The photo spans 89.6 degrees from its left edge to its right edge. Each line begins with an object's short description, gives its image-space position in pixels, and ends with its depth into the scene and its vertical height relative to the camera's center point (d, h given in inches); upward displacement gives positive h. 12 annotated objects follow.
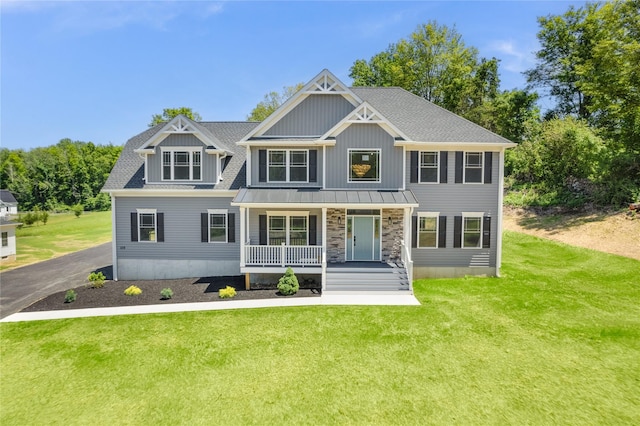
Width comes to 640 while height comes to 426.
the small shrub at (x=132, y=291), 557.9 -159.6
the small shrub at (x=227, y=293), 540.1 -157.9
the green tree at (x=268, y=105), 1669.5 +496.8
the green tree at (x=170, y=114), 1763.0 +481.5
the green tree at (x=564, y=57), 1401.3 +647.3
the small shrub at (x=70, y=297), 532.6 -162.1
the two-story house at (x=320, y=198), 594.2 +2.2
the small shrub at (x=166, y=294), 537.6 -158.5
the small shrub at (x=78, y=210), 2009.1 -73.3
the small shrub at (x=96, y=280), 603.3 -152.7
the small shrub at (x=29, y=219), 1411.2 -87.8
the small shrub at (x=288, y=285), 542.6 -144.8
